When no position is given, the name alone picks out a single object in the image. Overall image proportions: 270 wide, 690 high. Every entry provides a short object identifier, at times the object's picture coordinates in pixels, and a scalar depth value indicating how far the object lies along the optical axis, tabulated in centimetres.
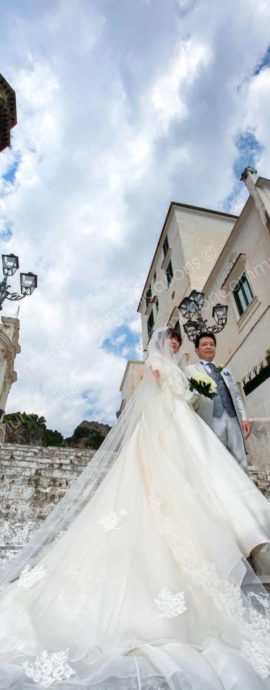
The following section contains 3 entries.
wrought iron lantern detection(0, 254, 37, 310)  702
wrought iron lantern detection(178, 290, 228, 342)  798
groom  323
